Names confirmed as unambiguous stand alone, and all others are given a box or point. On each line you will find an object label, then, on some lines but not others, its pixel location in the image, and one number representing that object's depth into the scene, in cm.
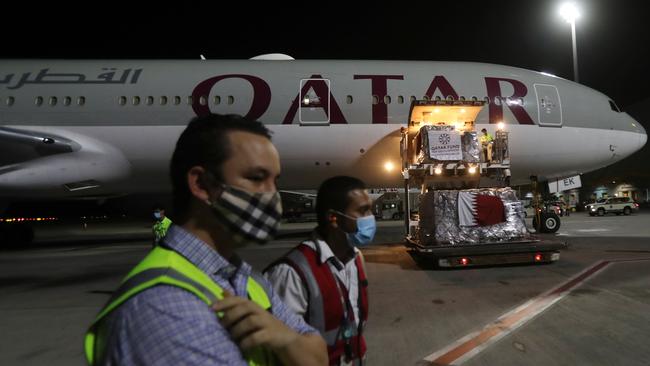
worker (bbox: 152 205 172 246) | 709
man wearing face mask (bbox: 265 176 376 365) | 185
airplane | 1048
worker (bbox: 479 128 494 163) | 904
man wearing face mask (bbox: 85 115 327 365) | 88
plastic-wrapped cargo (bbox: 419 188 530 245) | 751
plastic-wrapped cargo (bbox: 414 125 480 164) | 802
